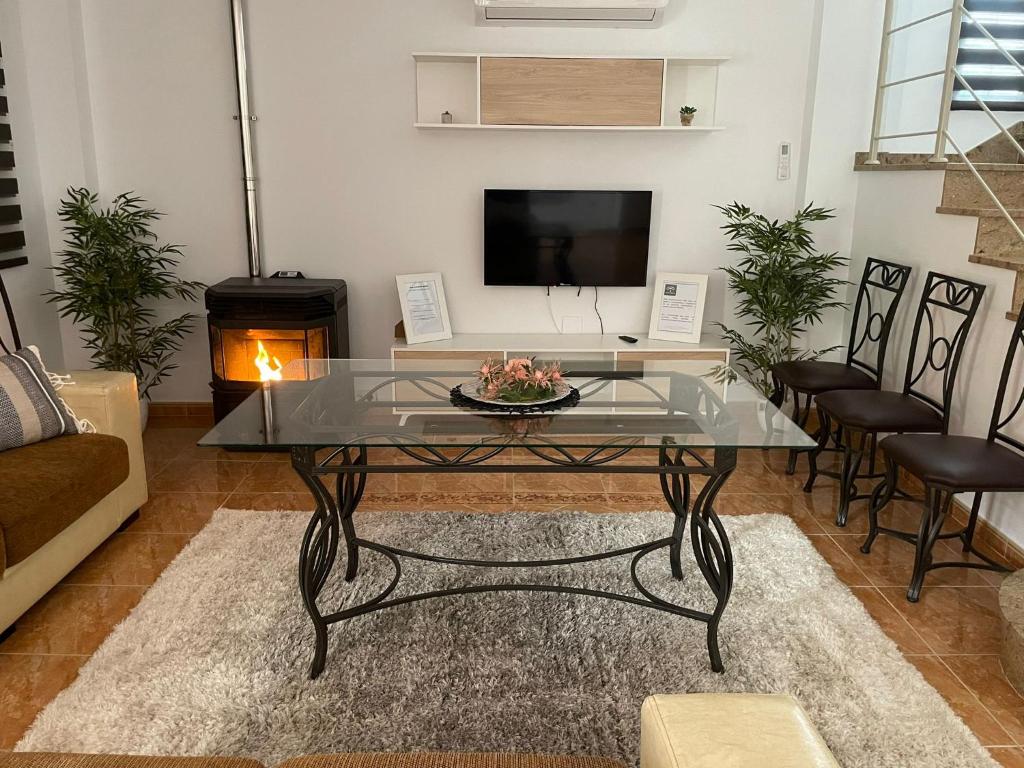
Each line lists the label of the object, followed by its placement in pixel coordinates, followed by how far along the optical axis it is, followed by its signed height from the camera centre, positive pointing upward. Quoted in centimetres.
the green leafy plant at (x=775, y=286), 427 -50
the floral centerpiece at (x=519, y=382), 255 -61
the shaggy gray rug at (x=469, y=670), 209 -136
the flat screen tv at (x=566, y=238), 454 -29
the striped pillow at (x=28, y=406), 282 -78
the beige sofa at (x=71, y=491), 249 -102
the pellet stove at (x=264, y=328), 425 -76
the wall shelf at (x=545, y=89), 425 +48
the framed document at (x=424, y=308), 453 -68
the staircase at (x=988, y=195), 328 -2
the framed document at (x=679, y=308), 459 -67
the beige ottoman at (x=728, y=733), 127 -85
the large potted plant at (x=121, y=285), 422 -56
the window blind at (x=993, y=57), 442 +69
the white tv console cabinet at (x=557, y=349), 440 -86
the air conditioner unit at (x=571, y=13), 408 +85
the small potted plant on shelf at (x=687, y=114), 434 +36
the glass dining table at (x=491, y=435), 228 -69
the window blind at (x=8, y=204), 391 -14
